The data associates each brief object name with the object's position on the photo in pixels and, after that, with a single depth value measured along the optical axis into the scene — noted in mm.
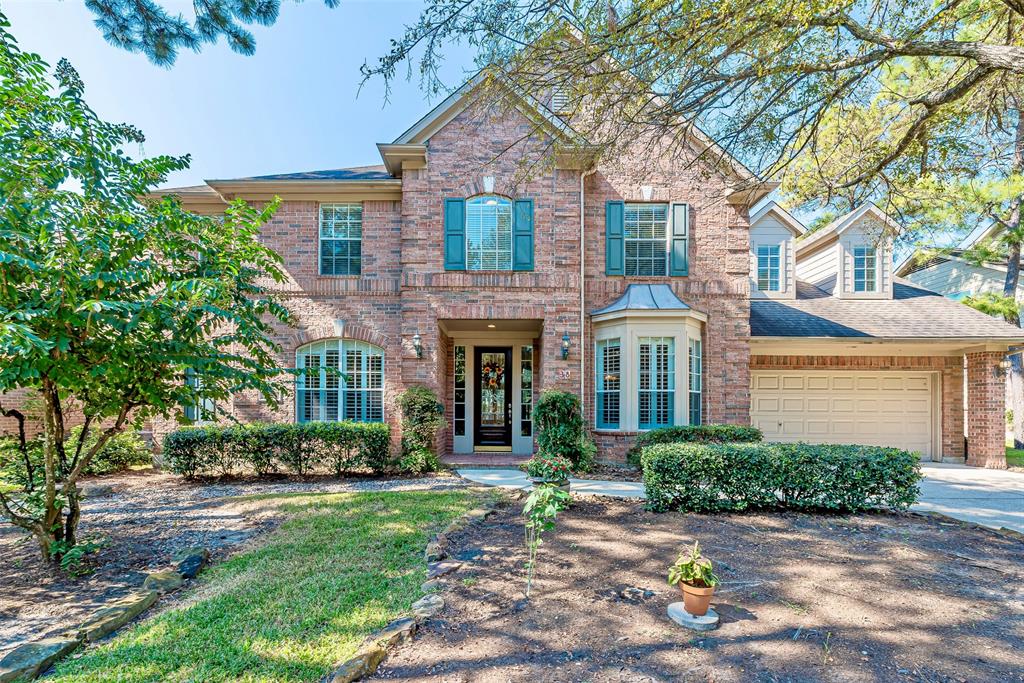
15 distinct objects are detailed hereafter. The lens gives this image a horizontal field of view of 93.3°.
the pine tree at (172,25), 5422
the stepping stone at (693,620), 3211
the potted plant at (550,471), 6023
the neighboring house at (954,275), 15484
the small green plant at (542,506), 3916
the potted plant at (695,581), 3295
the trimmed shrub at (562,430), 8711
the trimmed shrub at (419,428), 8805
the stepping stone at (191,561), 4238
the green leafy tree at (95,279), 3453
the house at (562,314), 9531
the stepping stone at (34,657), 2711
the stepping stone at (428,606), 3377
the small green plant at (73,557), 4211
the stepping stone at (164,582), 3920
